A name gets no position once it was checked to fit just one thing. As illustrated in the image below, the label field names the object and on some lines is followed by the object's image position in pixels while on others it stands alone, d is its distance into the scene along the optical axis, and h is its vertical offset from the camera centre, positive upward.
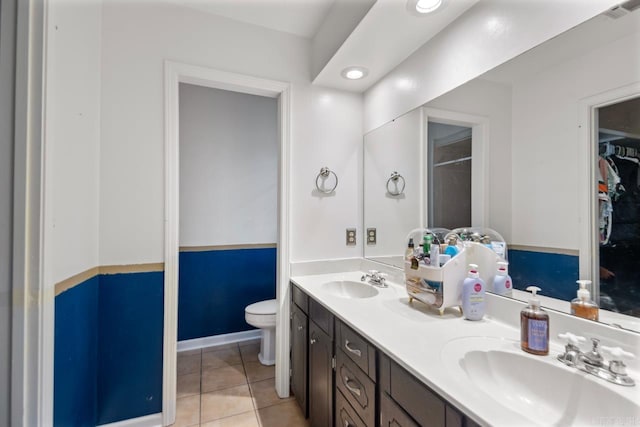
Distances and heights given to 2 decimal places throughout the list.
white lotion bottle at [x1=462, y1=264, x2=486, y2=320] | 1.14 -0.33
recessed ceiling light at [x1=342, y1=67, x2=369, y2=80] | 1.82 +0.92
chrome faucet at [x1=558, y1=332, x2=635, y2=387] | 0.71 -0.38
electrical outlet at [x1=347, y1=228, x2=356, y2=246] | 2.13 -0.16
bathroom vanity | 0.69 -0.44
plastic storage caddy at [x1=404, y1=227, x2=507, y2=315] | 1.20 -0.23
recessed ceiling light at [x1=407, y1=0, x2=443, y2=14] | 1.26 +0.93
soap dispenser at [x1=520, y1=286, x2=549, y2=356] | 0.86 -0.34
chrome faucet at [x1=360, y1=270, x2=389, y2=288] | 1.73 -0.38
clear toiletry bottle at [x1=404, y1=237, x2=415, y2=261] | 1.42 -0.18
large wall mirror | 0.84 +0.21
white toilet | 2.19 -0.82
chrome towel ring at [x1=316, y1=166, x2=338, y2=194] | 2.03 +0.28
